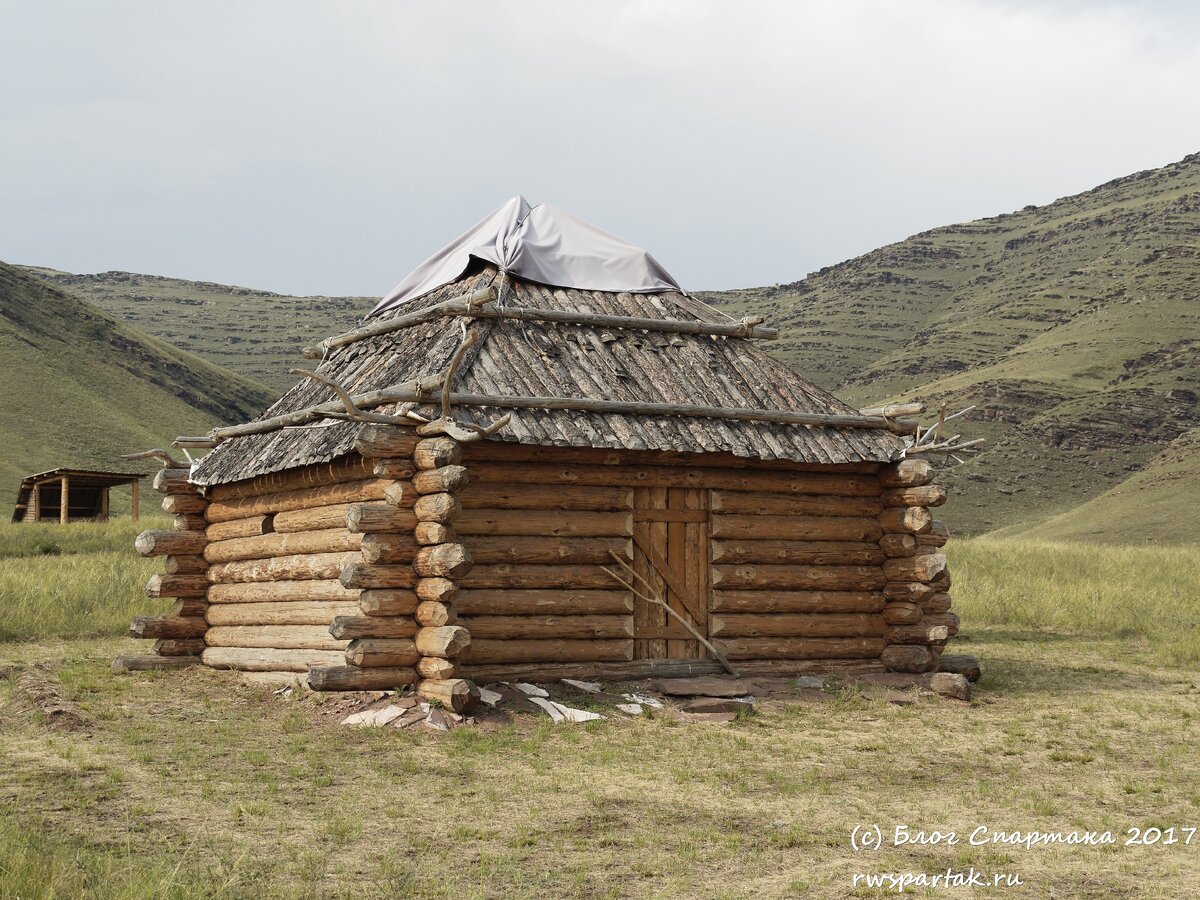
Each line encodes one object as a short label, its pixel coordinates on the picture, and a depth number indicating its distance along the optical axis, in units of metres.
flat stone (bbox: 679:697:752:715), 12.69
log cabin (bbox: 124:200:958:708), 12.37
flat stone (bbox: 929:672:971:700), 13.73
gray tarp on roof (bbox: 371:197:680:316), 15.36
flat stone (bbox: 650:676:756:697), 13.12
